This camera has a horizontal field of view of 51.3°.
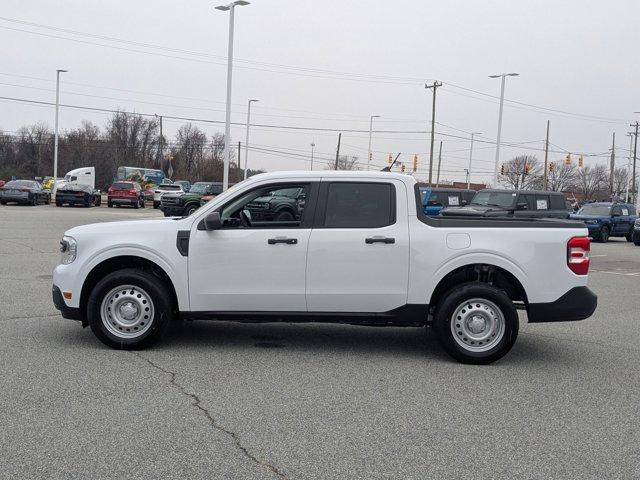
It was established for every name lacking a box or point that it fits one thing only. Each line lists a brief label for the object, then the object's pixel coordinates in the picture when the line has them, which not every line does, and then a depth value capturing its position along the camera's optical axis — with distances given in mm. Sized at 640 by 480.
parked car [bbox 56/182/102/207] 38656
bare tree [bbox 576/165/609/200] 114725
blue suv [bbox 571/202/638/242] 27422
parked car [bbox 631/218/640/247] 26172
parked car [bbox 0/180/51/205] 37656
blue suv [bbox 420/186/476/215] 23702
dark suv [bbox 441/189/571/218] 20172
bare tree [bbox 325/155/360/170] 87175
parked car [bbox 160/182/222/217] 30078
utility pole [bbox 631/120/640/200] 76294
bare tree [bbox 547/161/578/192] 110206
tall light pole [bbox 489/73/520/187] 39750
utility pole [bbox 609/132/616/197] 78375
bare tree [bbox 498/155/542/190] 102662
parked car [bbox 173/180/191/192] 64062
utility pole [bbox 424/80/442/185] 51203
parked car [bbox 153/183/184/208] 41825
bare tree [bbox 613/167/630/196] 116500
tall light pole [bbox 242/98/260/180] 53322
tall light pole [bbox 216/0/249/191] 29923
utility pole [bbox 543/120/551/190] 65856
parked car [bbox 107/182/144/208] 40156
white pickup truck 6512
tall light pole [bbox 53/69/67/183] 48594
